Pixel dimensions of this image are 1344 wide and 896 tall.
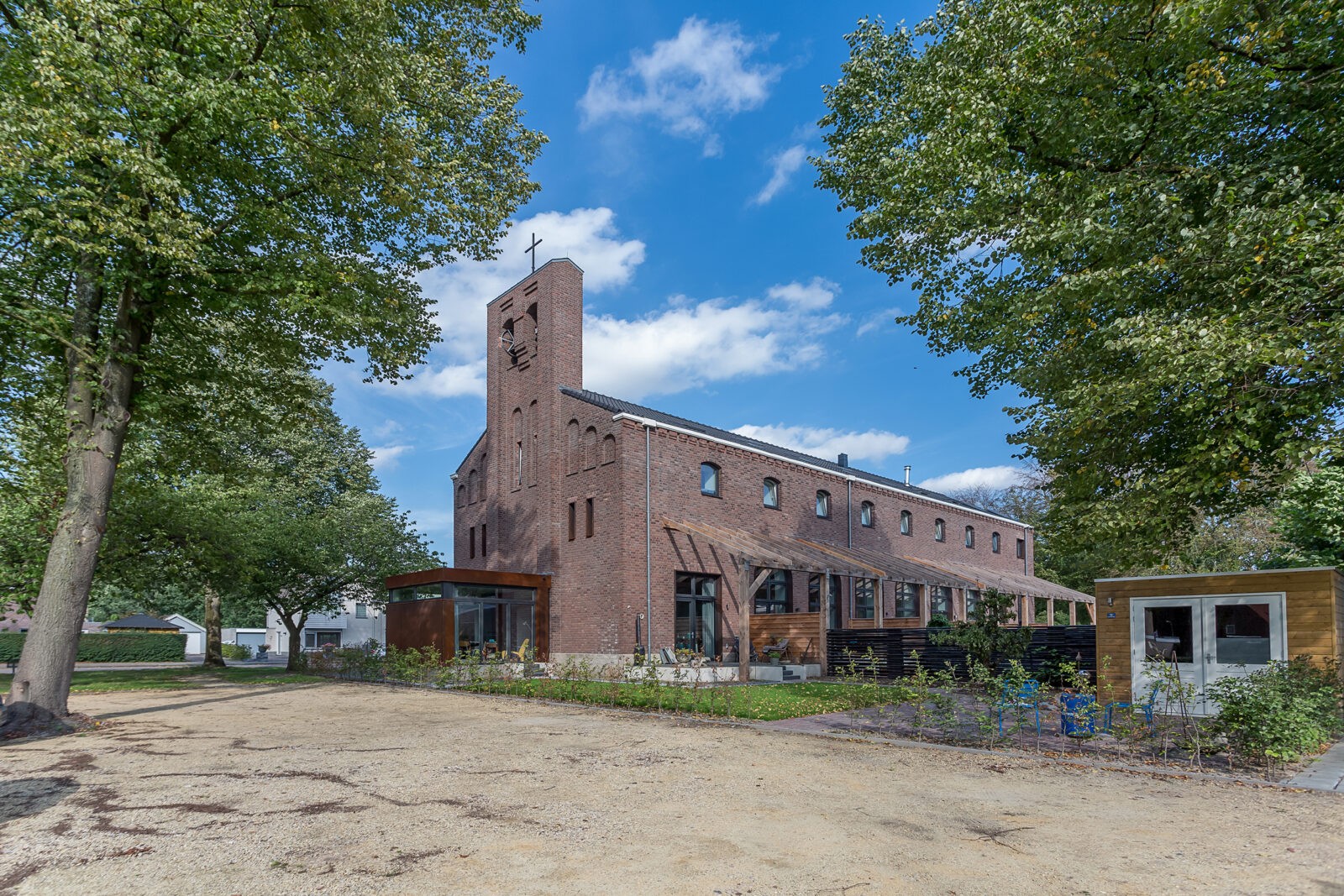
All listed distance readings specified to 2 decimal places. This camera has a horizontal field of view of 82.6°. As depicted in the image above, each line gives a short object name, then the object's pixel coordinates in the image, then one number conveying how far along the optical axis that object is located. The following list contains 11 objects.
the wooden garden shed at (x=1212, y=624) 10.63
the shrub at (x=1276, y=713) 7.80
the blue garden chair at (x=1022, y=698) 9.30
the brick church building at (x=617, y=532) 21.66
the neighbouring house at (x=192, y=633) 53.21
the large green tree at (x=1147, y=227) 8.65
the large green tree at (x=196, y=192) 9.82
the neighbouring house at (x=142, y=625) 48.91
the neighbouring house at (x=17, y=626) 49.16
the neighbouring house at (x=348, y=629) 48.34
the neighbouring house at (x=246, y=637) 54.66
